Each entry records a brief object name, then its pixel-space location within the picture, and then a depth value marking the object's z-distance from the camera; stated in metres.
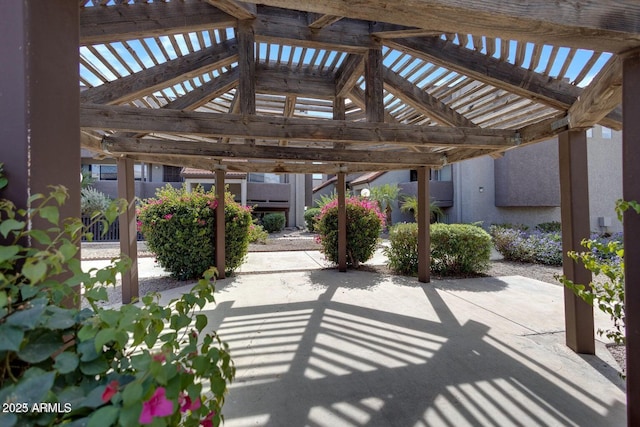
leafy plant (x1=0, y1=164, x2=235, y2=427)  0.63
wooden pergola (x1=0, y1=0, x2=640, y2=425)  1.15
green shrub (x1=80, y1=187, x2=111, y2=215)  13.28
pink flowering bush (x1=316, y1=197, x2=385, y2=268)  7.36
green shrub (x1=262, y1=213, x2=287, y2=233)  16.52
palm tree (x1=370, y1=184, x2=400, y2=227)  16.20
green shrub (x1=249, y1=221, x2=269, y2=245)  11.29
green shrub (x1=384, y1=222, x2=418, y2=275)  6.95
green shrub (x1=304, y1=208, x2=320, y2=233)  17.17
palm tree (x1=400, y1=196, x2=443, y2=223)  14.24
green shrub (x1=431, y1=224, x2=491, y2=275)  6.74
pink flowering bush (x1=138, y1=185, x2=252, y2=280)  6.07
